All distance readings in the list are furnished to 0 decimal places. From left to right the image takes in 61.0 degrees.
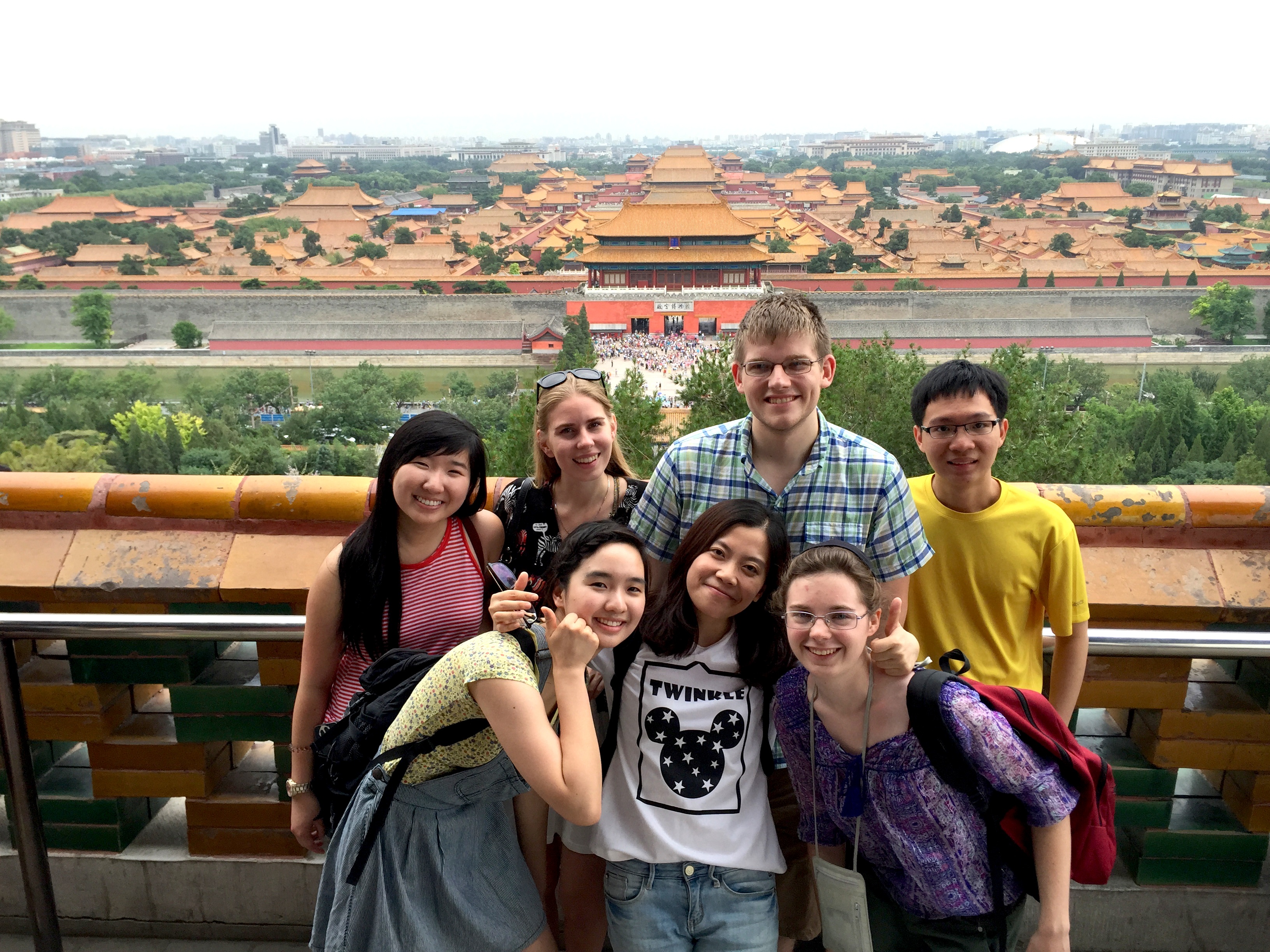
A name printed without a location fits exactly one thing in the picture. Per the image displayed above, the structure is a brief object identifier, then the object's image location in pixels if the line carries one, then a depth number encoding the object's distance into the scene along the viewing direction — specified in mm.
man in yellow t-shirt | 1363
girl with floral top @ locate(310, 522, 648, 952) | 1069
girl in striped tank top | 1276
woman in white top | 1200
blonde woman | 1333
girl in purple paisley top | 1079
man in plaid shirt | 1341
